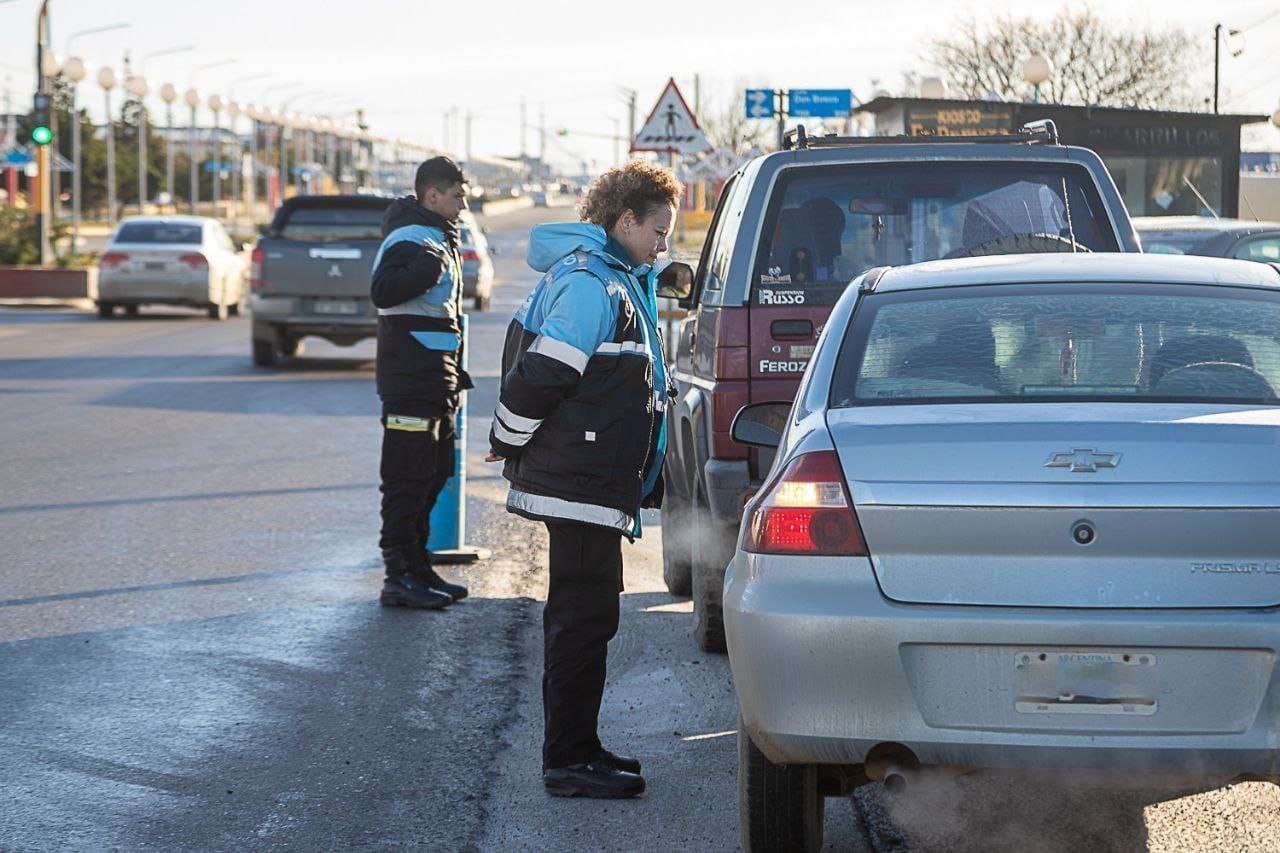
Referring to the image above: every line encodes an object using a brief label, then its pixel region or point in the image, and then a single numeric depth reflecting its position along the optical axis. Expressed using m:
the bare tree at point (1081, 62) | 59.47
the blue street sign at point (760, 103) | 39.34
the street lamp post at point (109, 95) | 42.37
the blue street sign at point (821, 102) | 45.66
